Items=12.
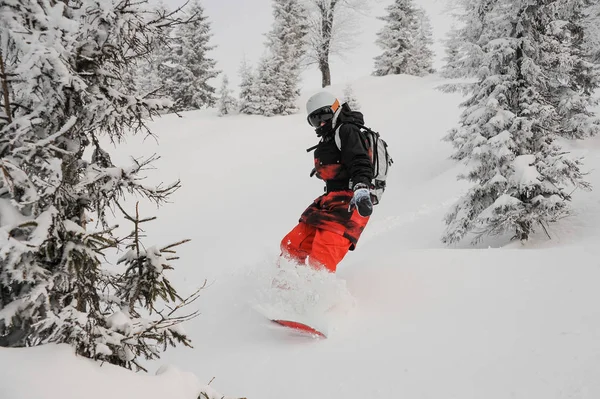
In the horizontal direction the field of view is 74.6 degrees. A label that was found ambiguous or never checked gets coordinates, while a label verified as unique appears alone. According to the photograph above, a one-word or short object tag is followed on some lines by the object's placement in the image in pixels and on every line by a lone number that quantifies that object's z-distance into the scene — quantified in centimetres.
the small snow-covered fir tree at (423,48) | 3503
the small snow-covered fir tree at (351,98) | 2135
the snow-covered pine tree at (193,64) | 2594
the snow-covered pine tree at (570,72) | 795
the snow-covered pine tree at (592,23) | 1159
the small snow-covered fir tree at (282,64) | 2150
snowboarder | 390
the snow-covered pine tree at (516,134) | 741
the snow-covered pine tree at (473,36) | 807
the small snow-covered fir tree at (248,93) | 2122
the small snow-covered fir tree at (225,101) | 2081
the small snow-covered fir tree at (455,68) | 872
